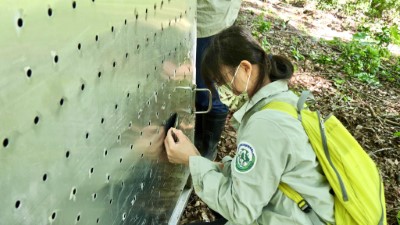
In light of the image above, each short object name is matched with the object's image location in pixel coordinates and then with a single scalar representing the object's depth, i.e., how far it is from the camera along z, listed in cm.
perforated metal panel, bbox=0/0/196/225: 57
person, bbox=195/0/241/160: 195
